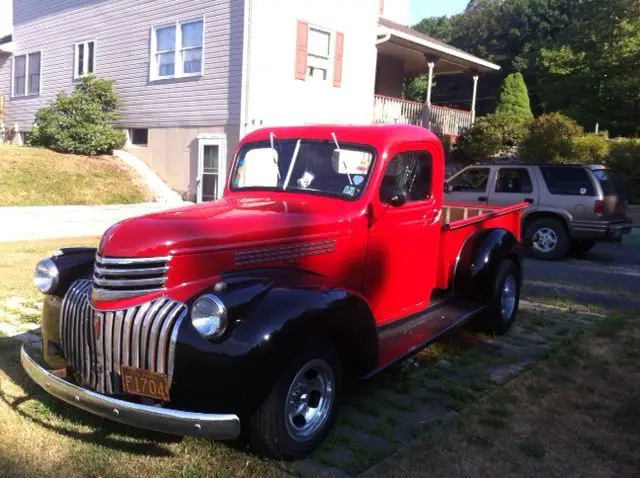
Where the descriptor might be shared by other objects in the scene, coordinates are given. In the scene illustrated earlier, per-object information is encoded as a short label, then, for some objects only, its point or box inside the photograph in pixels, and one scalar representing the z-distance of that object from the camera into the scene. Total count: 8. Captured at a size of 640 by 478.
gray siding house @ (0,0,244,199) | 15.79
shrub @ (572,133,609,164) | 18.36
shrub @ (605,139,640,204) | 17.31
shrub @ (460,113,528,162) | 20.67
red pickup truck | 2.96
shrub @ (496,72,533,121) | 27.00
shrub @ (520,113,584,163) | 18.73
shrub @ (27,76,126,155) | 17.69
